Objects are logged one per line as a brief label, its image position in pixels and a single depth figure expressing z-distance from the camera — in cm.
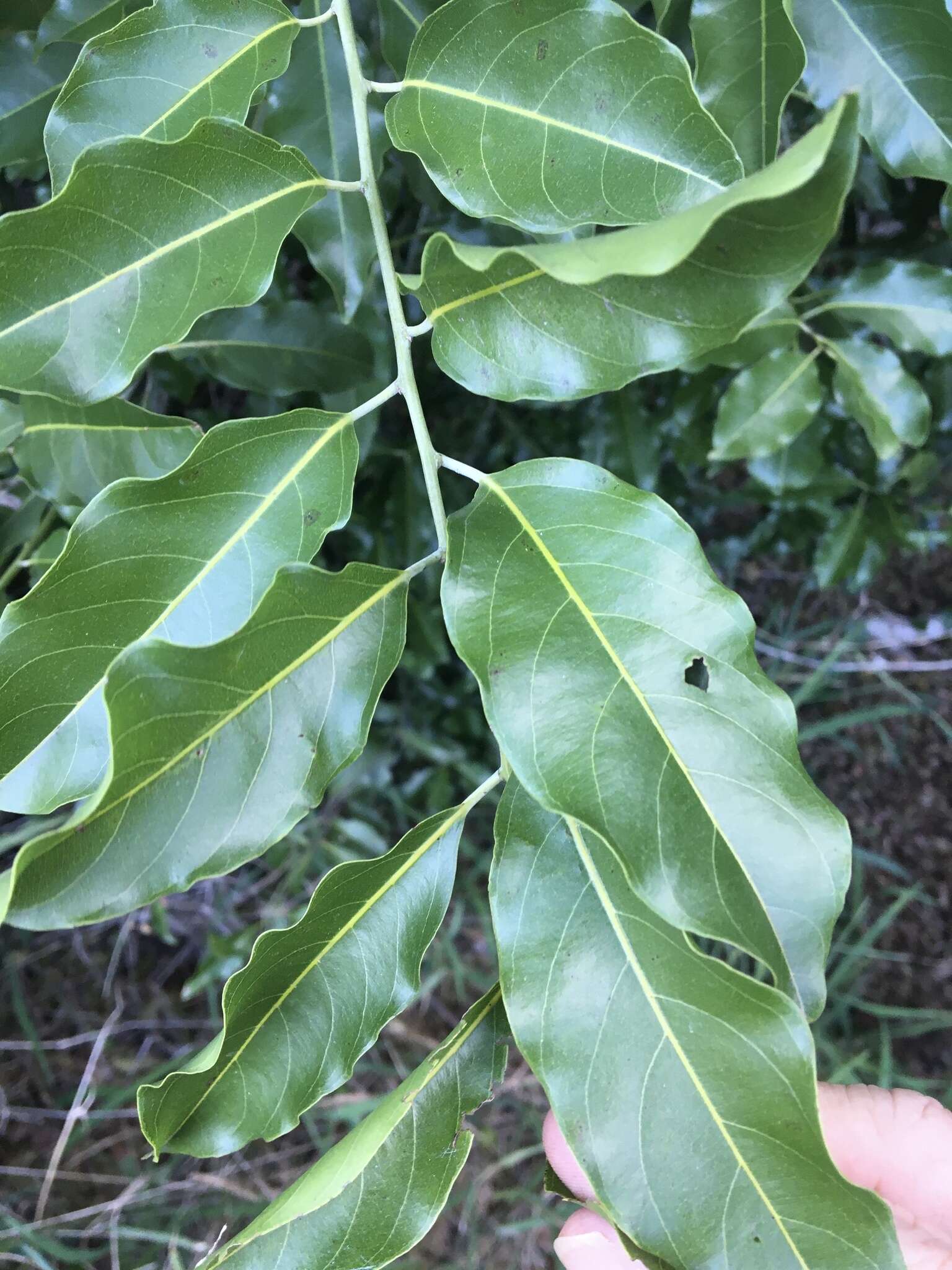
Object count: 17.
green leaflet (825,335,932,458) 34
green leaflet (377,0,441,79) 28
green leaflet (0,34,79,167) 29
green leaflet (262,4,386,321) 27
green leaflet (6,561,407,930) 18
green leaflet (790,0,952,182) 25
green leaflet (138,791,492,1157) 22
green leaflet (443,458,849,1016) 19
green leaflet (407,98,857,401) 15
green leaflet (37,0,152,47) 26
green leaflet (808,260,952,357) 33
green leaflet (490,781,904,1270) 20
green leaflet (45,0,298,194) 22
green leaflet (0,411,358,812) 21
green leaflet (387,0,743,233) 20
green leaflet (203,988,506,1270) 22
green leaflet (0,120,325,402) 20
